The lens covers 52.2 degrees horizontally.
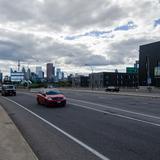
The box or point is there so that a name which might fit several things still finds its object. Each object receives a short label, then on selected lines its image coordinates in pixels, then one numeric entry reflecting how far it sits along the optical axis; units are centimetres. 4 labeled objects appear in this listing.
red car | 1327
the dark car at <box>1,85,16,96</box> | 2741
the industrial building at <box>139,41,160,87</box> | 5669
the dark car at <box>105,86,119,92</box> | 3945
